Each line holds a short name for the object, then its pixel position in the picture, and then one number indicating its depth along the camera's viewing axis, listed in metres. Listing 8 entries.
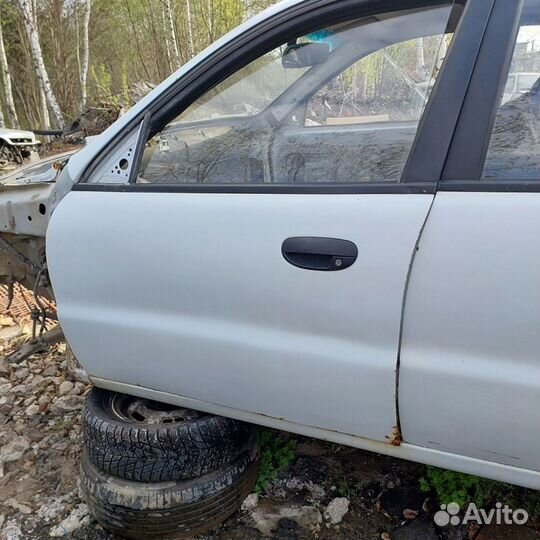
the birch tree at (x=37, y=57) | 10.81
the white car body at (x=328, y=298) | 1.26
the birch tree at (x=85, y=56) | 13.53
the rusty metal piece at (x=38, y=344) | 2.54
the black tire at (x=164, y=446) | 1.83
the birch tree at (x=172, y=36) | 11.47
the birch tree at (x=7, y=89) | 12.77
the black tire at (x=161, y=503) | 1.80
